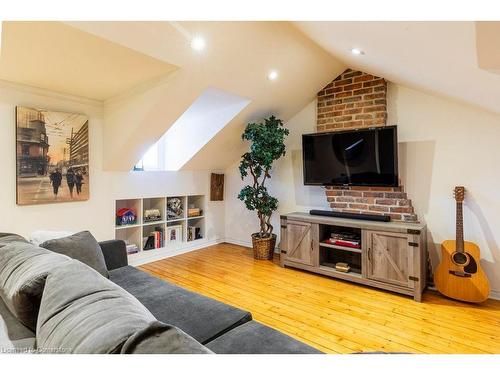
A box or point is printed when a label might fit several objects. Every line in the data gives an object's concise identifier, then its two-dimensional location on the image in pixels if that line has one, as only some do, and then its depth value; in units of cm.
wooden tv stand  279
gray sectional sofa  77
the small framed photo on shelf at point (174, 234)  431
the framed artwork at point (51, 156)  283
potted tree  374
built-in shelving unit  392
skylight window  359
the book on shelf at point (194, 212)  459
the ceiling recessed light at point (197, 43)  230
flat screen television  313
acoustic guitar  262
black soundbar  319
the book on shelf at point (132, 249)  378
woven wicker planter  405
